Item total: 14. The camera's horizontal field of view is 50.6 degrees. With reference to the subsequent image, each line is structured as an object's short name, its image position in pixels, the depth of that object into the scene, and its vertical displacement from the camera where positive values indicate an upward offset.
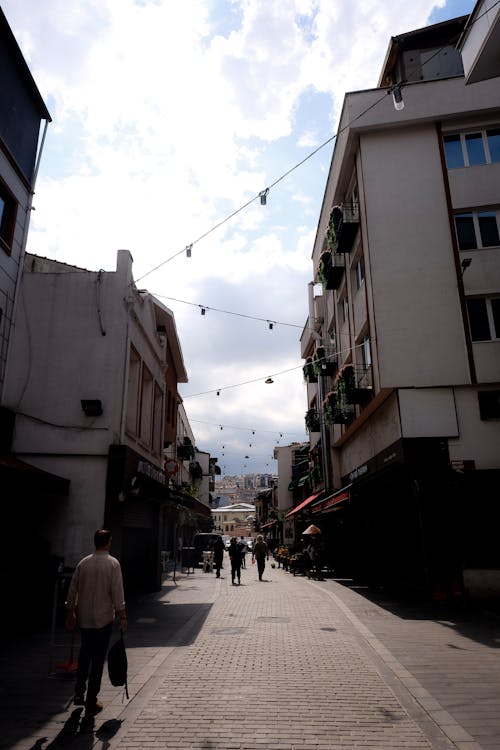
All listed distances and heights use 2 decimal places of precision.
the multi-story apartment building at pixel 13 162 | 11.50 +8.47
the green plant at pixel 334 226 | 19.78 +11.64
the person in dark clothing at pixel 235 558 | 20.17 -0.53
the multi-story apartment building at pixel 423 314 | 14.99 +6.91
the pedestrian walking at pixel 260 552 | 21.17 -0.34
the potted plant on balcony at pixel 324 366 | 24.98 +8.01
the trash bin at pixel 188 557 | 26.80 -0.63
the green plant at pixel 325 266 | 22.95 +11.60
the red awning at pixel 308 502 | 29.19 +2.20
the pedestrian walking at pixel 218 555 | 24.02 -0.49
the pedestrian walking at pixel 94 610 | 5.30 -0.64
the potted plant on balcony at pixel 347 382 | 18.02 +5.40
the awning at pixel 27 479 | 9.69 +1.27
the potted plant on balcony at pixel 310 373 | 26.41 +8.28
